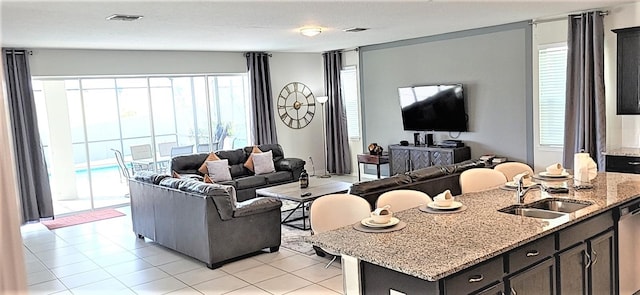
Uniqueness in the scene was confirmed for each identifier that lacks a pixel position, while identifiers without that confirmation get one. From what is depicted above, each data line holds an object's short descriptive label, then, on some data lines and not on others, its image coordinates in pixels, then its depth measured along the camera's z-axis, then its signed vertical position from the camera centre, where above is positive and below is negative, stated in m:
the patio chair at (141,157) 9.51 -0.62
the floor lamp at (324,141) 10.81 -0.64
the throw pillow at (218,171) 8.36 -0.83
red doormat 7.93 -1.41
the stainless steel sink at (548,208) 3.59 -0.75
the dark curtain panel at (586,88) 6.63 +0.08
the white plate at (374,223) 3.20 -0.69
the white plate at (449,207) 3.60 -0.69
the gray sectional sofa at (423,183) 5.36 -0.81
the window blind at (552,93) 7.25 +0.05
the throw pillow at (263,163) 8.92 -0.81
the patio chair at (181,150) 9.70 -0.56
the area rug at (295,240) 5.97 -1.51
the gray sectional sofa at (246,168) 8.34 -0.87
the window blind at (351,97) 10.73 +0.23
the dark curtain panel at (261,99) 10.26 +0.29
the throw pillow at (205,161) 8.47 -0.69
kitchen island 2.59 -0.75
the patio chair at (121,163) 9.48 -0.70
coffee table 6.59 -1.01
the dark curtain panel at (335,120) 10.92 -0.20
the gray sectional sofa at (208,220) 5.46 -1.09
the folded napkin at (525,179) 3.77 -0.58
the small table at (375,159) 9.60 -0.93
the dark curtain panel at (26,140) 7.73 -0.17
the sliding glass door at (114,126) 9.02 -0.07
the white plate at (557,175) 4.40 -0.64
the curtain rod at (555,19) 6.61 +1.02
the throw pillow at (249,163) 8.98 -0.79
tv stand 8.42 -0.85
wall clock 10.89 +0.14
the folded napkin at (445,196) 3.66 -0.63
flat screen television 8.55 -0.06
